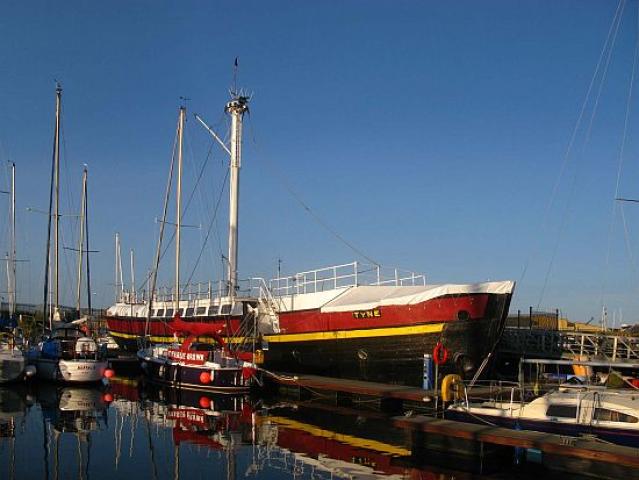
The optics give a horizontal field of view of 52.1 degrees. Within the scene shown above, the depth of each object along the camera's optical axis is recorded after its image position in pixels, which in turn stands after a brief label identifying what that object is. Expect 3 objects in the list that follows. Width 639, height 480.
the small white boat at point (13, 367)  32.84
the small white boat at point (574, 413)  16.45
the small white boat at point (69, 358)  33.75
